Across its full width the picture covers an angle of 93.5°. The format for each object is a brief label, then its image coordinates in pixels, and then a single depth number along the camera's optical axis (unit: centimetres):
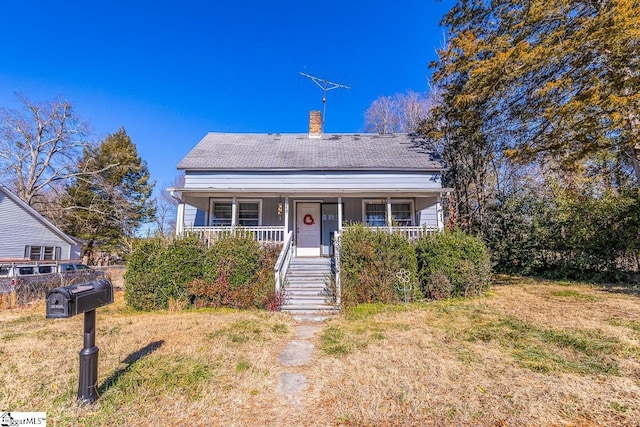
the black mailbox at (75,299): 250
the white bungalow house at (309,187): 1208
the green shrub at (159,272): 780
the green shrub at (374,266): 776
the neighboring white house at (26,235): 1581
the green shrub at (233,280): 767
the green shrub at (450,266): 810
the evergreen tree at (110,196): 2262
